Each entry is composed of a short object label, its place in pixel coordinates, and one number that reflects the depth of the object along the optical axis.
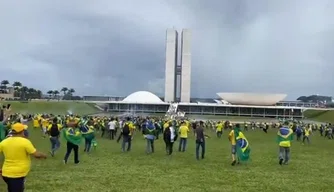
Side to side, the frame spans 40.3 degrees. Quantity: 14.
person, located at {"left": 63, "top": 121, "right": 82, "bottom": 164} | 15.11
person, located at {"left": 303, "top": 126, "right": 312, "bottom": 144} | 31.10
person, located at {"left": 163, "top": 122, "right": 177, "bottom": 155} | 19.38
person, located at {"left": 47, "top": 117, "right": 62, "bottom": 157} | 17.70
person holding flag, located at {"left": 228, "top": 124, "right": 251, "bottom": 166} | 16.06
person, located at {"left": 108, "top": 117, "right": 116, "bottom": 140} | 29.86
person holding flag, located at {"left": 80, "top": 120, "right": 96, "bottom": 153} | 19.65
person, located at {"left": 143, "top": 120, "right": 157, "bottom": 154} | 19.66
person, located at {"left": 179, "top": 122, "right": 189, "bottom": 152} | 20.03
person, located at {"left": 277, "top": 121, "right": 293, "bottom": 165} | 15.90
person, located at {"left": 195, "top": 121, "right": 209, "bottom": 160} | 17.28
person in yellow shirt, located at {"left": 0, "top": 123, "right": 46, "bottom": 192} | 7.04
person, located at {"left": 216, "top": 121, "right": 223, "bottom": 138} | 37.59
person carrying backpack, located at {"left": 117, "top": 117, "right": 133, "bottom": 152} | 20.30
